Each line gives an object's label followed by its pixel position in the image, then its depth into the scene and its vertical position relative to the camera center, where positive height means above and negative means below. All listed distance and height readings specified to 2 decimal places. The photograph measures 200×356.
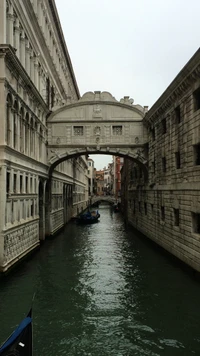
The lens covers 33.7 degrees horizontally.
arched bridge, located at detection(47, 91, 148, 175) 21.95 +4.59
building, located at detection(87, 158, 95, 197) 94.12 +7.40
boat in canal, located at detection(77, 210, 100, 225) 35.88 -2.38
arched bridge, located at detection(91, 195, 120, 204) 71.25 -0.50
